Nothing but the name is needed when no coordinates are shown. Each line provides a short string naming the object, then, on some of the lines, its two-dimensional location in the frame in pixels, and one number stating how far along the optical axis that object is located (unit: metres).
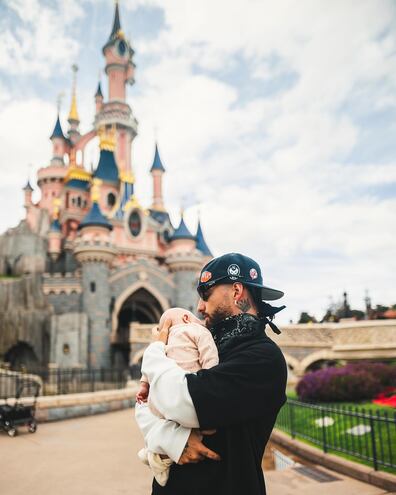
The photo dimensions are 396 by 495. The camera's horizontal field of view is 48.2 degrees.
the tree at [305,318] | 33.58
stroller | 7.57
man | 1.68
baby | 1.82
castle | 27.55
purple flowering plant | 10.70
